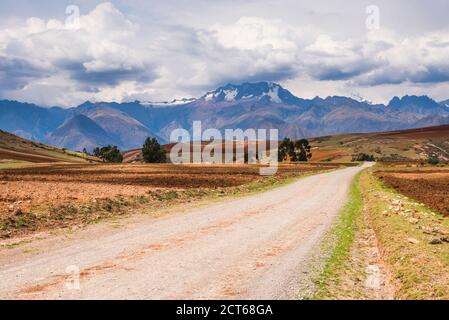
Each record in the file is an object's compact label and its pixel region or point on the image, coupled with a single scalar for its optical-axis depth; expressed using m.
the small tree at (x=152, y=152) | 185.76
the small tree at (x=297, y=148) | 194.38
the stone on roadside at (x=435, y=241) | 16.61
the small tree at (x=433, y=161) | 143.00
